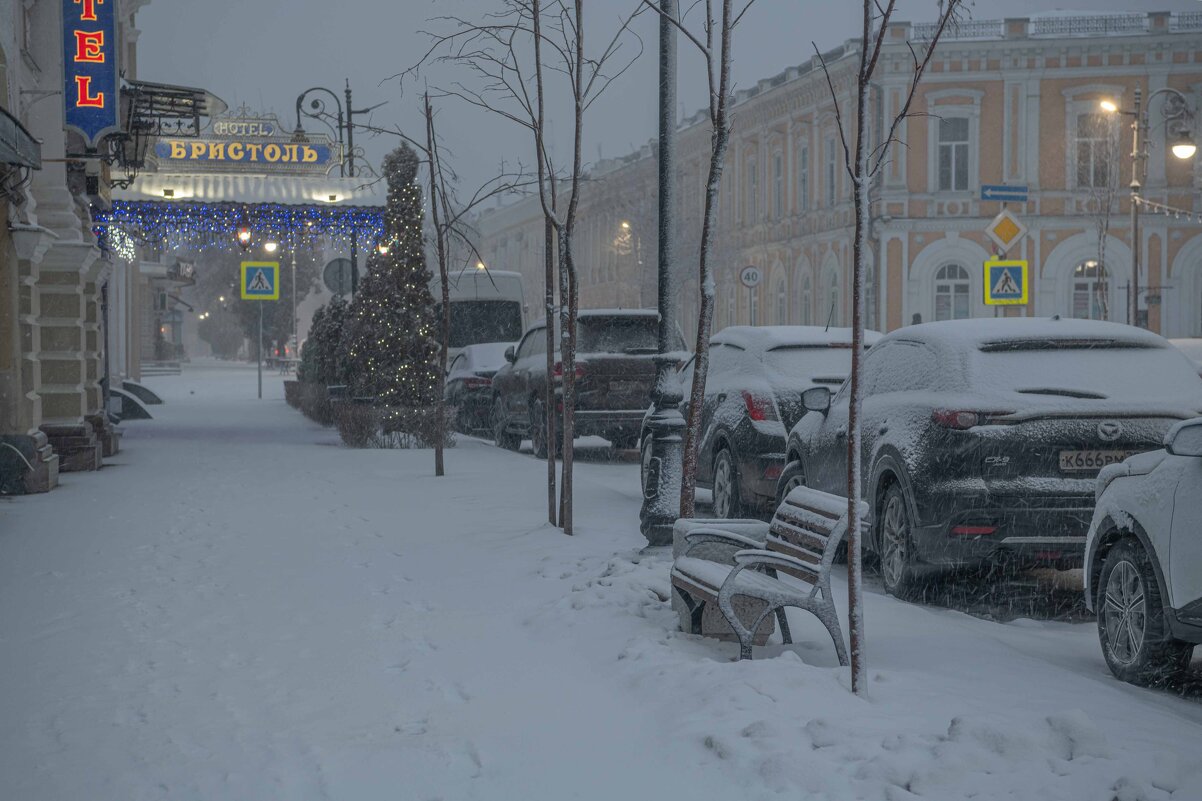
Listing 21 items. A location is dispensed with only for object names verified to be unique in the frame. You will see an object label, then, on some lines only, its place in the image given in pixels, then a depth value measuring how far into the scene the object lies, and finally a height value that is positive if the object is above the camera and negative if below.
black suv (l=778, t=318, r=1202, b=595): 8.30 -0.45
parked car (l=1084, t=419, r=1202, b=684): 6.21 -0.91
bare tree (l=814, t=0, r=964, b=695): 5.89 +0.12
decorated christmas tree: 21.06 +0.47
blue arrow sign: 23.61 +2.53
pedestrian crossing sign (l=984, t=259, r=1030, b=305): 24.45 +1.15
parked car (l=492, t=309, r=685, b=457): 18.28 -0.26
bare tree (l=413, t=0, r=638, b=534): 11.12 +1.62
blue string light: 22.52 +2.05
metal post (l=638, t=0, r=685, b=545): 10.27 -0.18
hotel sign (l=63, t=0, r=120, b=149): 16.27 +3.07
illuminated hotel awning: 22.20 +2.42
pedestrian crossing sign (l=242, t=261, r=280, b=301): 33.56 +1.63
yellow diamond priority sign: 23.83 +1.93
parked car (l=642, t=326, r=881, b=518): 11.87 -0.41
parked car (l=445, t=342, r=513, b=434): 25.08 -0.51
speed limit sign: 34.12 +1.73
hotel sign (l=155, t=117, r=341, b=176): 25.38 +3.41
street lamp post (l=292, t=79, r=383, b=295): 29.27 +5.08
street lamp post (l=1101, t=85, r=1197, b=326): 30.31 +4.59
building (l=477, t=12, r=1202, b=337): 46.09 +5.63
